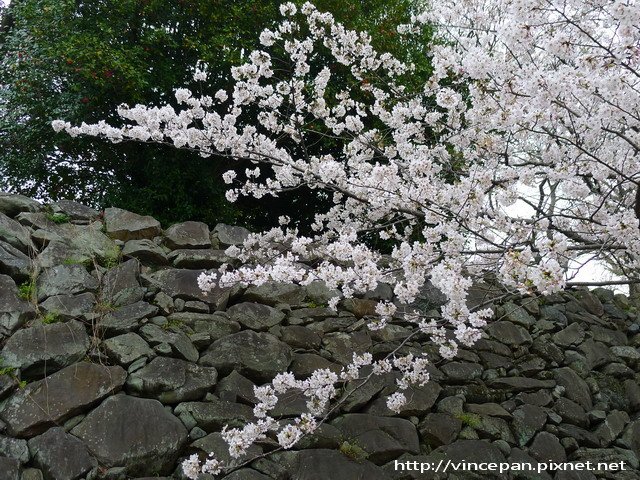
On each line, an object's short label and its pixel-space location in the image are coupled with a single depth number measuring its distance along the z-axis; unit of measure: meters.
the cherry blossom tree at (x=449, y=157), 2.75
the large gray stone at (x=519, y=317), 5.99
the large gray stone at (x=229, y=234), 5.06
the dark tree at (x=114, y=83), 5.32
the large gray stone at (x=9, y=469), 3.00
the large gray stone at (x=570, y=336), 6.03
